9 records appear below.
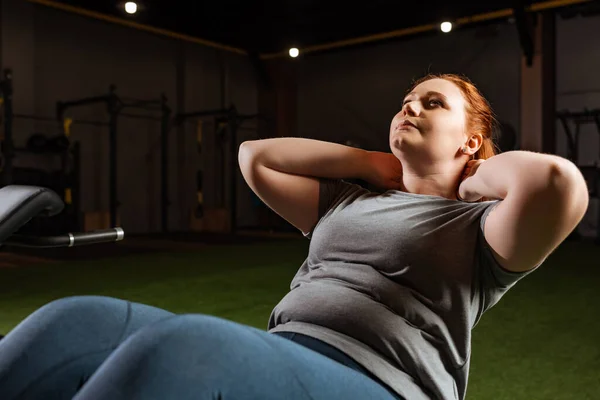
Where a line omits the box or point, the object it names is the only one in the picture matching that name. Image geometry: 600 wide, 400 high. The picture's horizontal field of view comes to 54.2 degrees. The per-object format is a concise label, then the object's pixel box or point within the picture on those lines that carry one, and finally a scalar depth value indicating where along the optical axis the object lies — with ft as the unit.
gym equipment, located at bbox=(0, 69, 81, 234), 19.38
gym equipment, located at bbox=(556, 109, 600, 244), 23.76
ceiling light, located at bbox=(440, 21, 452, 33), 23.59
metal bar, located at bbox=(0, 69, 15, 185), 19.19
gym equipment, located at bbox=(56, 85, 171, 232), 23.12
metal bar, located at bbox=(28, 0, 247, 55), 23.95
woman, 2.45
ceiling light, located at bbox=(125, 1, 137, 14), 20.83
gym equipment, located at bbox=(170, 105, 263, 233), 26.07
